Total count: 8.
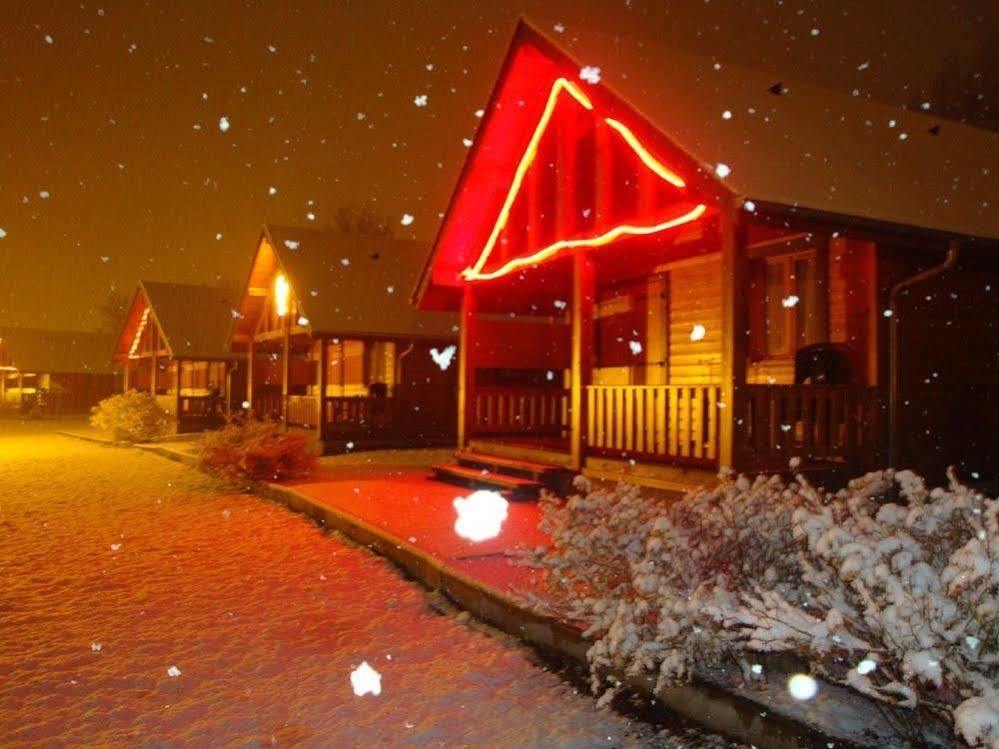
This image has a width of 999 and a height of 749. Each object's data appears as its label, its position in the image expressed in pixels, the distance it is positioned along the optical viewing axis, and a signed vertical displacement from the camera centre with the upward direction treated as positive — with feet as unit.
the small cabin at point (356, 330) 67.87 +4.83
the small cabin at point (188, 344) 98.22 +5.58
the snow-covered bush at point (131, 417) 79.15 -3.16
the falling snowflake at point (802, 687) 13.25 -4.83
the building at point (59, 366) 177.37 +4.10
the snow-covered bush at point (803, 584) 10.41 -3.10
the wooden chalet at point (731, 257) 28.30 +5.75
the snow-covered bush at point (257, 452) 44.50 -3.65
